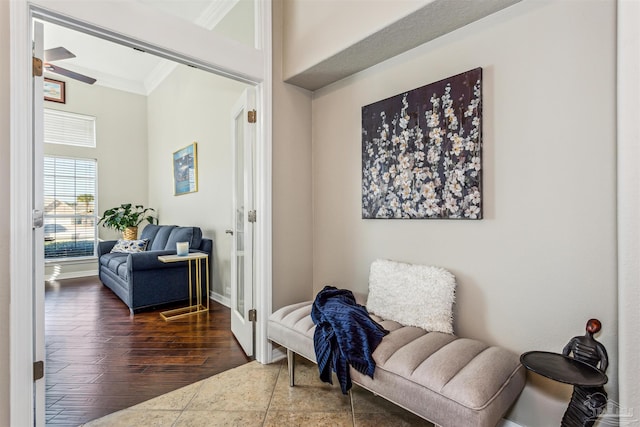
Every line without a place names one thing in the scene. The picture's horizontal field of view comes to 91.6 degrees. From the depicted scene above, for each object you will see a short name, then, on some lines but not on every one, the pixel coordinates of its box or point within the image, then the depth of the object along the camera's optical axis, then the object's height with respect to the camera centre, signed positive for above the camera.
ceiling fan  2.95 +1.55
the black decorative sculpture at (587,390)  1.16 -0.68
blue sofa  3.45 -0.71
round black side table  1.11 -0.60
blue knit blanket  1.51 -0.65
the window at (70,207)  5.21 +0.12
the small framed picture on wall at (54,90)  5.14 +2.07
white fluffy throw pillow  1.72 -0.48
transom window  5.17 +1.47
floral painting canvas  1.69 +0.37
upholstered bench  1.18 -0.68
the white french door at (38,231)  1.51 -0.09
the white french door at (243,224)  2.41 -0.09
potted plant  5.16 -0.11
